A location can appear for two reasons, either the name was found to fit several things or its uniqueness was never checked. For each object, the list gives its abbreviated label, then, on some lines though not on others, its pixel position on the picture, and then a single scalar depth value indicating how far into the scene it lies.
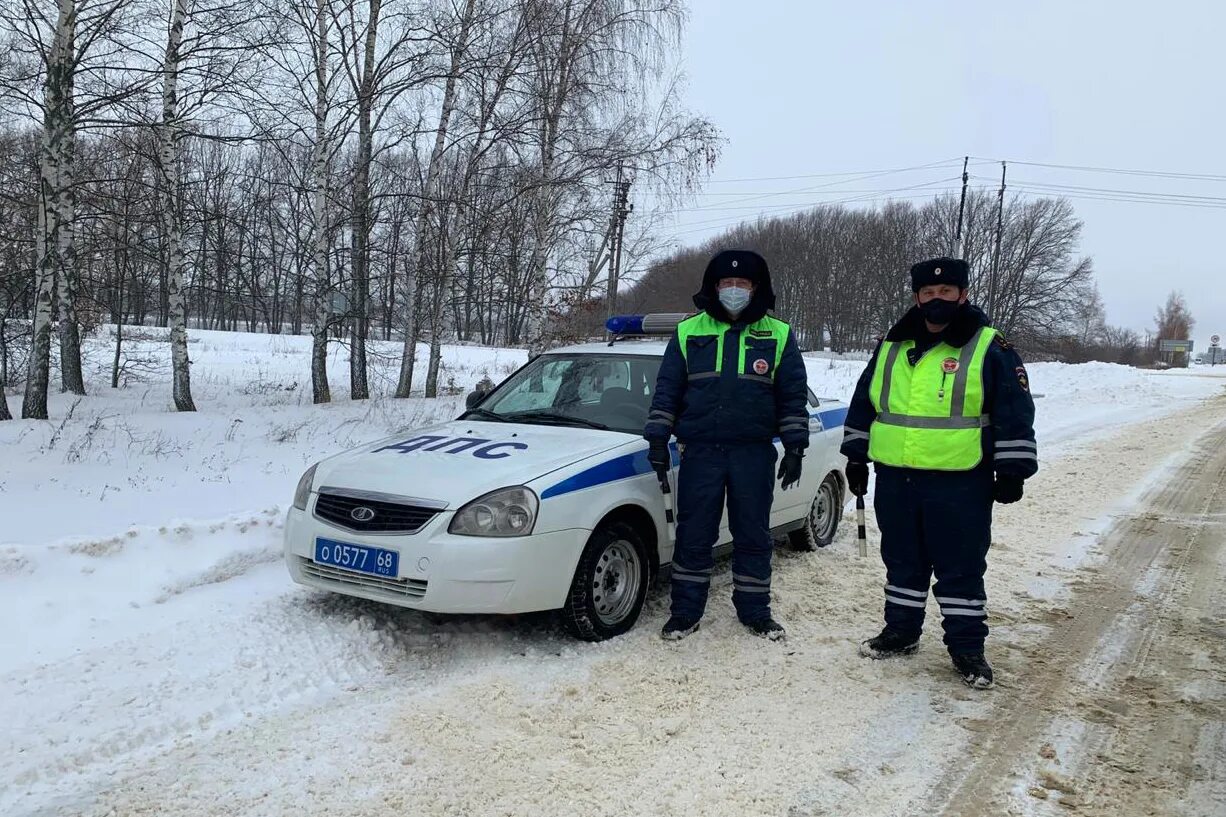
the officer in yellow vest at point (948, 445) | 3.86
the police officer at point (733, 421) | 4.45
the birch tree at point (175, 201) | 10.95
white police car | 3.89
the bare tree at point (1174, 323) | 93.46
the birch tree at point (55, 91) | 9.16
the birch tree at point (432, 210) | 13.66
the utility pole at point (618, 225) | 16.83
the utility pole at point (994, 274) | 44.58
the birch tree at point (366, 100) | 12.64
